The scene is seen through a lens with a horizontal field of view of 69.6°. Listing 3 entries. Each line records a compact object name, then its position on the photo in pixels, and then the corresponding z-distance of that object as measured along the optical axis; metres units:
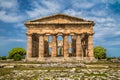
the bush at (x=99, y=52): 38.92
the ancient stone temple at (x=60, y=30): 24.89
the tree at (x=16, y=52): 36.85
